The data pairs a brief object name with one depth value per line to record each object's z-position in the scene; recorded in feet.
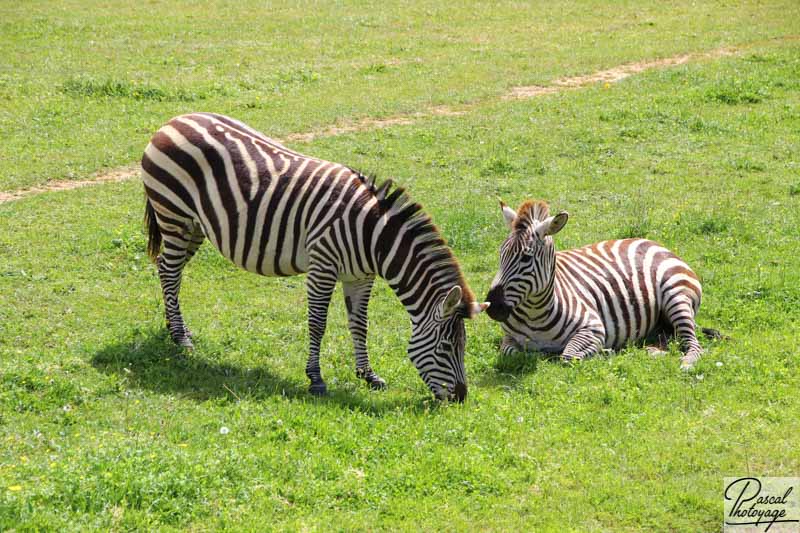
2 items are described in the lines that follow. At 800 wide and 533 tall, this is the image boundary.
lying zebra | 65.87
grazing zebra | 60.13
